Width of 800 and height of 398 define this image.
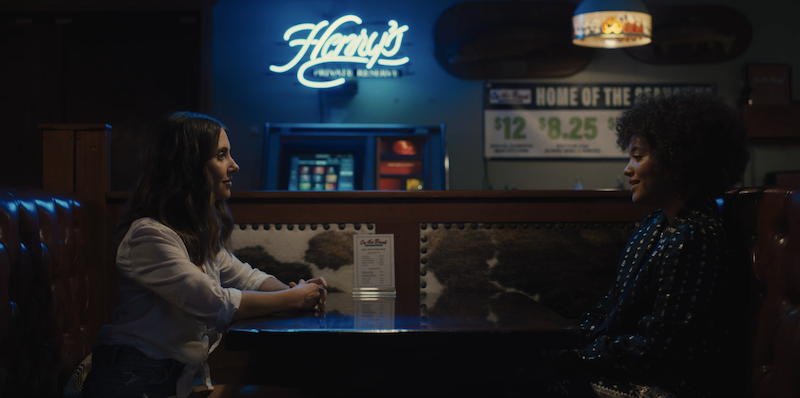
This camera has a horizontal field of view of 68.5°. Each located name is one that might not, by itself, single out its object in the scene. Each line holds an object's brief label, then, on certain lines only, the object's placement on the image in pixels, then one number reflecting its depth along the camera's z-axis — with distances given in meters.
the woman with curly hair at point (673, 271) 1.60
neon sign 5.05
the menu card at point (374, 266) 2.29
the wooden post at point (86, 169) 2.24
